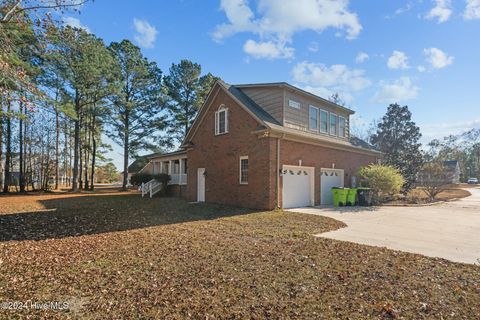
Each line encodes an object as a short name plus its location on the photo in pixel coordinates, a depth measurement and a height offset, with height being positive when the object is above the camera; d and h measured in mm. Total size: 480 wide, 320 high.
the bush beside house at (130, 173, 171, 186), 22953 -746
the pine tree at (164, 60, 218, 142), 32312 +9176
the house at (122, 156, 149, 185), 31281 +750
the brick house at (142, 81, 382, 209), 13133 +1138
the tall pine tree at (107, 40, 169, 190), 27906 +6963
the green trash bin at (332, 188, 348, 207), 15133 -1520
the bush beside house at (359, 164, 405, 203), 15785 -618
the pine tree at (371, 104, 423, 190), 24125 +2729
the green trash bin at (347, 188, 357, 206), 15469 -1520
